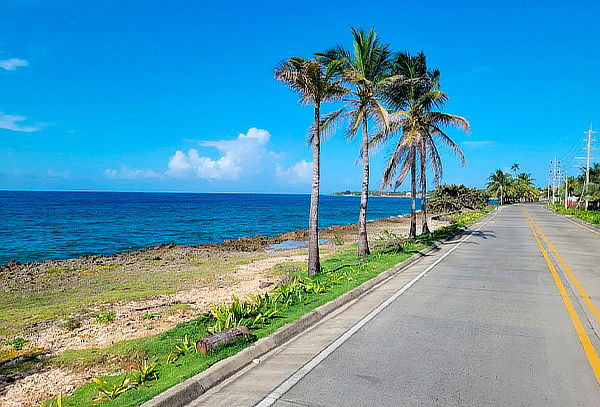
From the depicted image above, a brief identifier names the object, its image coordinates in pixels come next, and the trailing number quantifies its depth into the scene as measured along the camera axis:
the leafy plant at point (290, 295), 8.72
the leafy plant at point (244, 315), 6.95
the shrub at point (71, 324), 9.07
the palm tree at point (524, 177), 122.62
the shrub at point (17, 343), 7.92
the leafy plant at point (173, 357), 5.77
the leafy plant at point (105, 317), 9.41
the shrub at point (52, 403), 4.34
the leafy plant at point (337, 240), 28.34
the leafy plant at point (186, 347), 6.11
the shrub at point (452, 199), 66.31
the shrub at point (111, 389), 4.65
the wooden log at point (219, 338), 5.86
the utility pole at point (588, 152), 49.00
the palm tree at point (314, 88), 11.45
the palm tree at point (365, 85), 14.36
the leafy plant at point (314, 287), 9.68
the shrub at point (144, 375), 5.05
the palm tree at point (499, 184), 96.69
